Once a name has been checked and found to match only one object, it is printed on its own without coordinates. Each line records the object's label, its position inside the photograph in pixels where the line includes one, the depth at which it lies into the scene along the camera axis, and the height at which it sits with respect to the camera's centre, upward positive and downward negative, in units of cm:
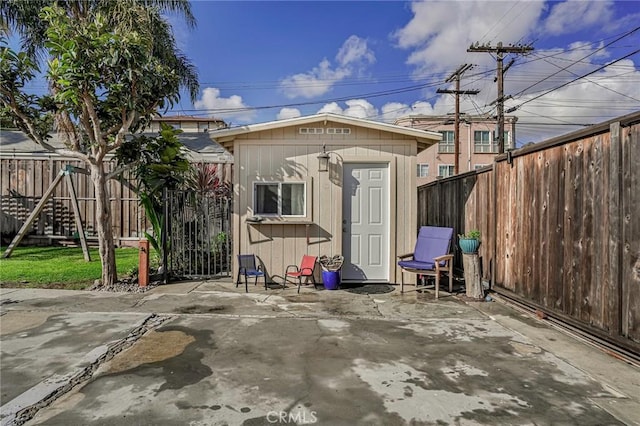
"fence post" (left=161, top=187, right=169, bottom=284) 678 -35
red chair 625 -98
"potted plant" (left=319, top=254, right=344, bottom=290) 638 -99
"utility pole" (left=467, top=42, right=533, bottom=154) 1539 +653
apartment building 3041 +518
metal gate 720 -46
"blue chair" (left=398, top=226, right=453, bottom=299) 605 -71
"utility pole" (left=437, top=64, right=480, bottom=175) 1833 +621
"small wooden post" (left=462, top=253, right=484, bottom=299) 572 -97
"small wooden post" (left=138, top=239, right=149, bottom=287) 646 -90
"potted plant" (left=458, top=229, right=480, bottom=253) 577 -44
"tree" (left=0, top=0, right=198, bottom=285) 554 +199
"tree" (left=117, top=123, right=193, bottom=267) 689 +90
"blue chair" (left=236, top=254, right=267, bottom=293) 630 -92
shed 671 +37
